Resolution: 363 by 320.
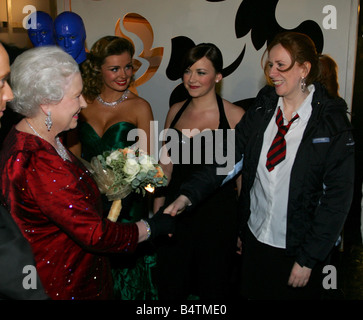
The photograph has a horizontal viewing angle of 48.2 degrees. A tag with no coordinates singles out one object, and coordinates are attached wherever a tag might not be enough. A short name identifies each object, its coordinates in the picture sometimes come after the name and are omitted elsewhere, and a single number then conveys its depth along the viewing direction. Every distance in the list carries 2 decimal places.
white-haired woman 1.77
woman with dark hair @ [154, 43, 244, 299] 3.10
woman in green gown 3.36
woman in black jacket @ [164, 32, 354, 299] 2.16
